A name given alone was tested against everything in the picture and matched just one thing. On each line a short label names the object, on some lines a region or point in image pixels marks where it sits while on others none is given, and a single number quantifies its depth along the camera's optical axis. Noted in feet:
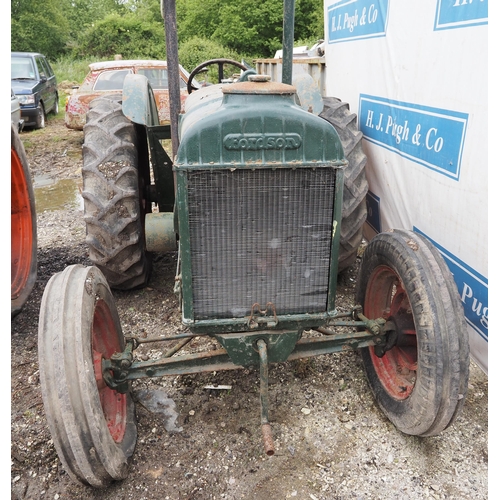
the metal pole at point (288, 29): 7.68
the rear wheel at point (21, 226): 12.44
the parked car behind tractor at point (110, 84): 29.32
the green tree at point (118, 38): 83.46
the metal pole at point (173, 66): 8.44
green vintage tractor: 6.70
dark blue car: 35.86
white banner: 8.77
